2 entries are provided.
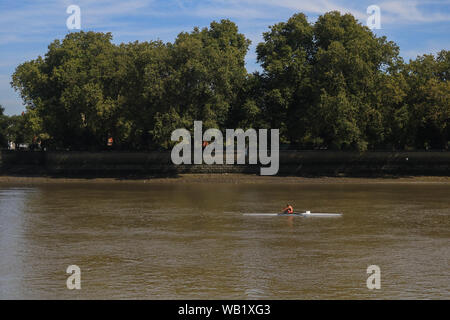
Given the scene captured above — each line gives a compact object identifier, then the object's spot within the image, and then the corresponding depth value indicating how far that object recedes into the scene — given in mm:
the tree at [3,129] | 118375
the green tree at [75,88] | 77188
